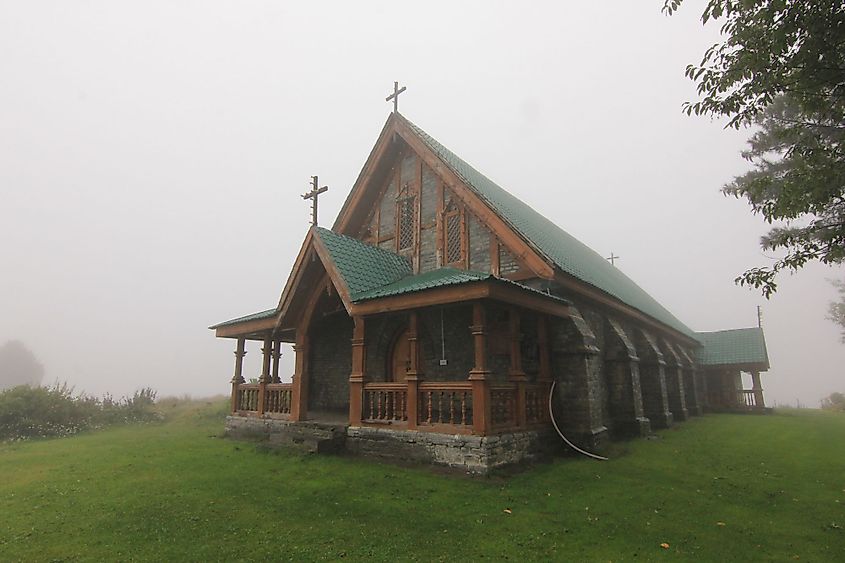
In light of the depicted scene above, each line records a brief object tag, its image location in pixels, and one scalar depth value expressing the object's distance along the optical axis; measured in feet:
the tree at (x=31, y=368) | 238.27
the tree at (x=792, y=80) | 21.95
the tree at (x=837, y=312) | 116.88
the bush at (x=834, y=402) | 119.24
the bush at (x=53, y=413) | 59.93
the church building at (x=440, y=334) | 34.45
